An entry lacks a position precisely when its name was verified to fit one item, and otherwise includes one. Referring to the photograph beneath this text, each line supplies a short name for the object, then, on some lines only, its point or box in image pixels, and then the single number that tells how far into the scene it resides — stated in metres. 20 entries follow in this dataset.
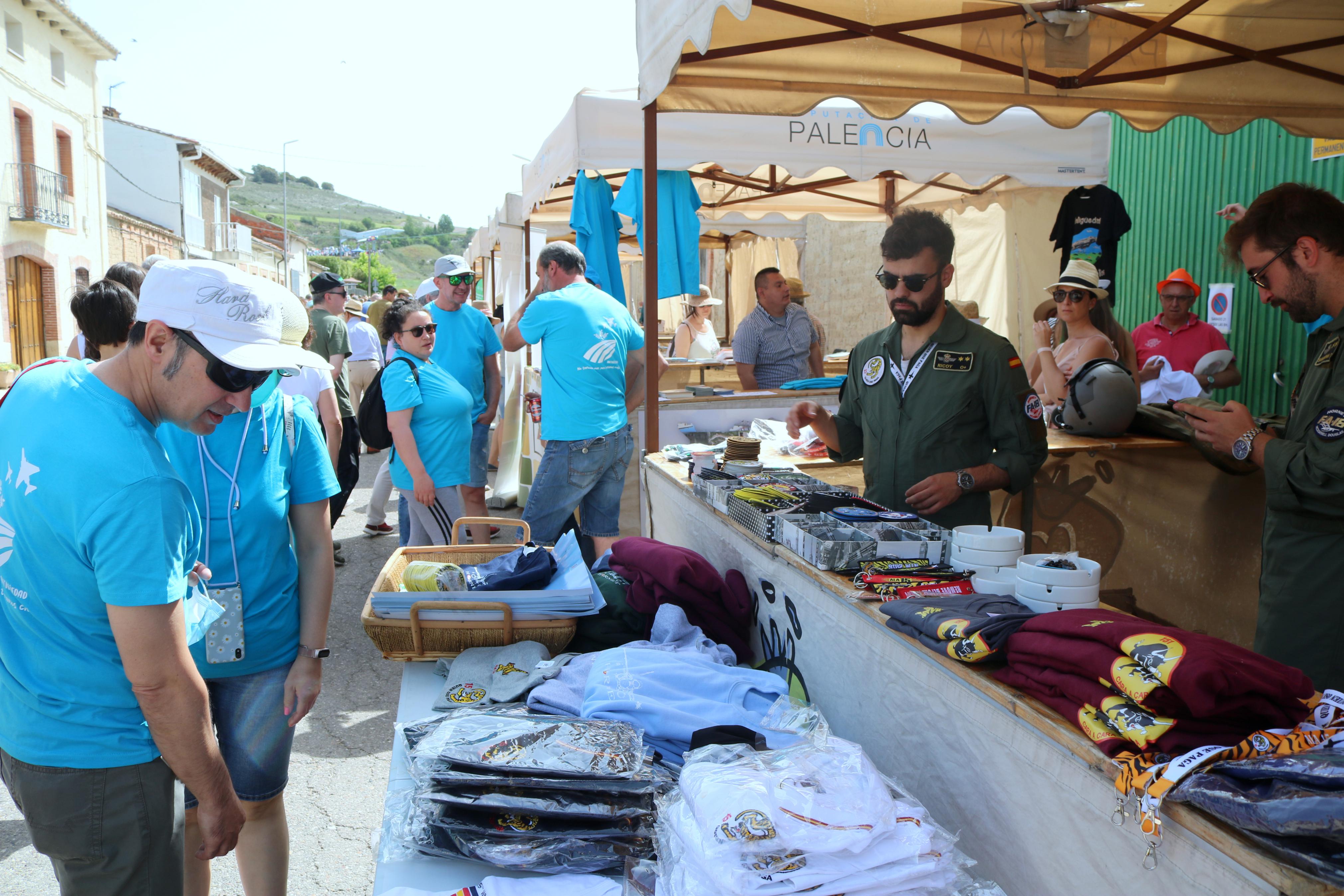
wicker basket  2.54
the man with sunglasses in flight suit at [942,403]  2.96
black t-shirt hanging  6.41
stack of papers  2.53
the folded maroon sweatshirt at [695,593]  2.56
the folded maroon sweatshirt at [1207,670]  1.14
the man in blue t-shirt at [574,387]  4.93
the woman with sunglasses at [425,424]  4.69
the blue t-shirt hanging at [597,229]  6.23
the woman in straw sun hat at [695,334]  9.27
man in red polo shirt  5.92
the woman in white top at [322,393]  4.98
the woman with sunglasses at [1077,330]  4.82
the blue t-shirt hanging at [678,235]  6.03
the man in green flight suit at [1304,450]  2.37
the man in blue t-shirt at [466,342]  5.76
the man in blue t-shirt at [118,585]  1.58
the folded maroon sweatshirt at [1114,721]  1.16
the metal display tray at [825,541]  2.12
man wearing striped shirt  6.90
